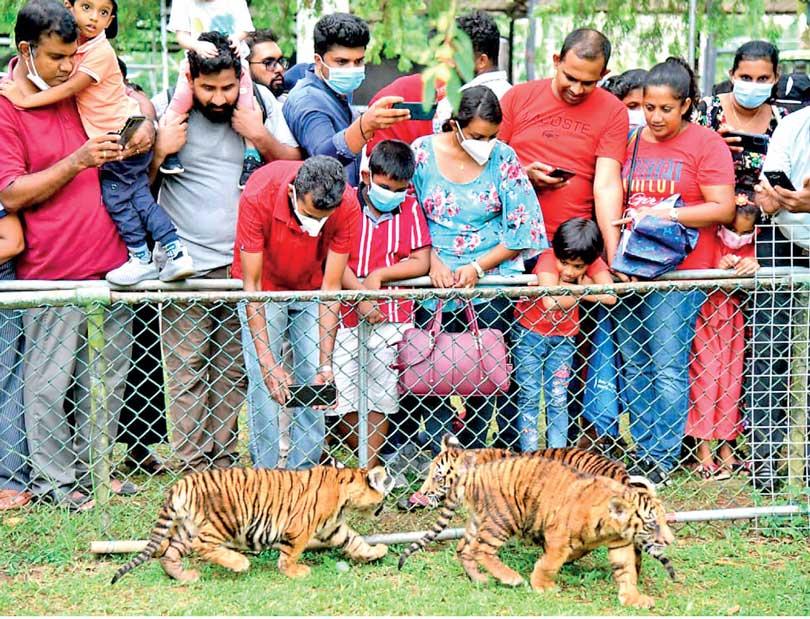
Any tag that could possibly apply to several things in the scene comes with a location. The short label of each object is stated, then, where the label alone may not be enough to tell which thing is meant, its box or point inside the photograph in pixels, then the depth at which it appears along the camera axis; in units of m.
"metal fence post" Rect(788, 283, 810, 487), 4.91
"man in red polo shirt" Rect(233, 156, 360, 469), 4.68
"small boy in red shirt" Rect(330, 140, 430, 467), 4.97
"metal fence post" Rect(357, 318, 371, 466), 4.67
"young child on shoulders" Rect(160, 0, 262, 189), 5.32
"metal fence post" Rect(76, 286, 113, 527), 4.39
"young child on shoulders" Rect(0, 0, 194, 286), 5.00
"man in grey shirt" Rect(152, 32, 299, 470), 5.25
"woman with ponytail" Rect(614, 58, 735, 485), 5.31
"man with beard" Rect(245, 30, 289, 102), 7.17
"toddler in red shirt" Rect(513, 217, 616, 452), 5.20
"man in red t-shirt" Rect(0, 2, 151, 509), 4.87
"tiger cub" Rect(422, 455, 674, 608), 4.21
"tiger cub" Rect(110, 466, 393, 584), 4.34
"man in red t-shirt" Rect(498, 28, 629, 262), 5.42
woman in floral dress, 5.20
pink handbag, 4.97
